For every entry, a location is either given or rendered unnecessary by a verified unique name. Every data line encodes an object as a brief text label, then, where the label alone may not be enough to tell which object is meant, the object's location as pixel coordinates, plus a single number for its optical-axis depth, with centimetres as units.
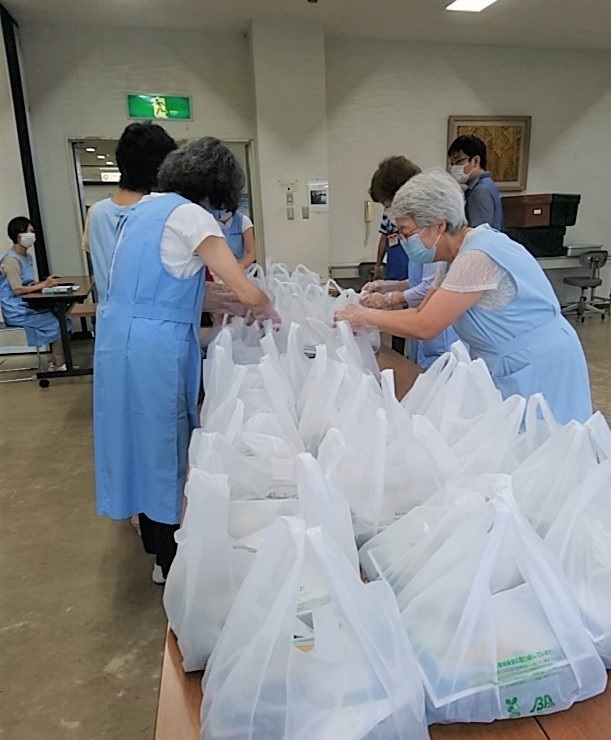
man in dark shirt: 330
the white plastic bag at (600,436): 88
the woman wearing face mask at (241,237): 321
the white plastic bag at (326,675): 58
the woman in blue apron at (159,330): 151
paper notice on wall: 545
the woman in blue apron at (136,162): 173
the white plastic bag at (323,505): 71
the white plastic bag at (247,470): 95
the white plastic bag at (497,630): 62
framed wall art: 610
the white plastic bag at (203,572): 72
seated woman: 448
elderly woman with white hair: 151
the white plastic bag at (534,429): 100
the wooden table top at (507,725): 63
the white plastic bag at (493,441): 96
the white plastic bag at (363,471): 90
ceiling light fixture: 463
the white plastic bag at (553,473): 81
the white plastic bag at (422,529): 72
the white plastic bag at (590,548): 67
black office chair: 605
